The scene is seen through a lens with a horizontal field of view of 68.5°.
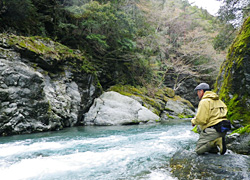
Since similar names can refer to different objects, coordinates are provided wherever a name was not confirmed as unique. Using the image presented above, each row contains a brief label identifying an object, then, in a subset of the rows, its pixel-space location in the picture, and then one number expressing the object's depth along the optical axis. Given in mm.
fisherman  3344
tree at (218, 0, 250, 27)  9570
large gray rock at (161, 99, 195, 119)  14691
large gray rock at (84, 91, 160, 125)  10141
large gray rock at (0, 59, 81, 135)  6504
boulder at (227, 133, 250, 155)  3729
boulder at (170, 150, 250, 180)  2586
